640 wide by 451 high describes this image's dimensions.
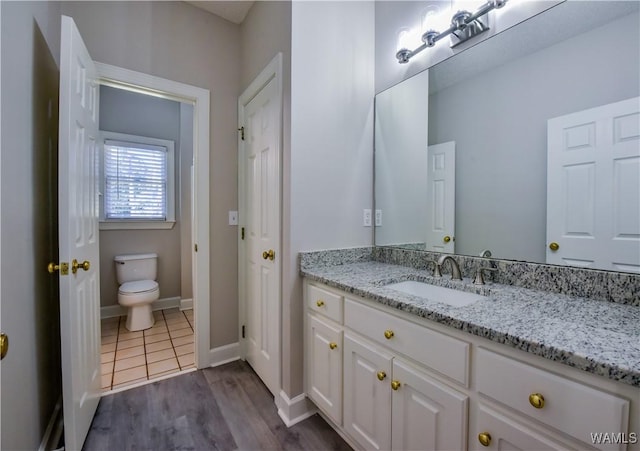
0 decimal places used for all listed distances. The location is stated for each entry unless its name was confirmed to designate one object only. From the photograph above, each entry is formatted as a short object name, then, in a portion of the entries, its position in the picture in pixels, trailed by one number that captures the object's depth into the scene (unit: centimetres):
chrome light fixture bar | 125
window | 298
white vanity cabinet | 60
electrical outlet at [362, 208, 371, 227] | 181
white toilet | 258
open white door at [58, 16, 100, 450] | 115
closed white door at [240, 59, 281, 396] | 163
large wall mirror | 98
